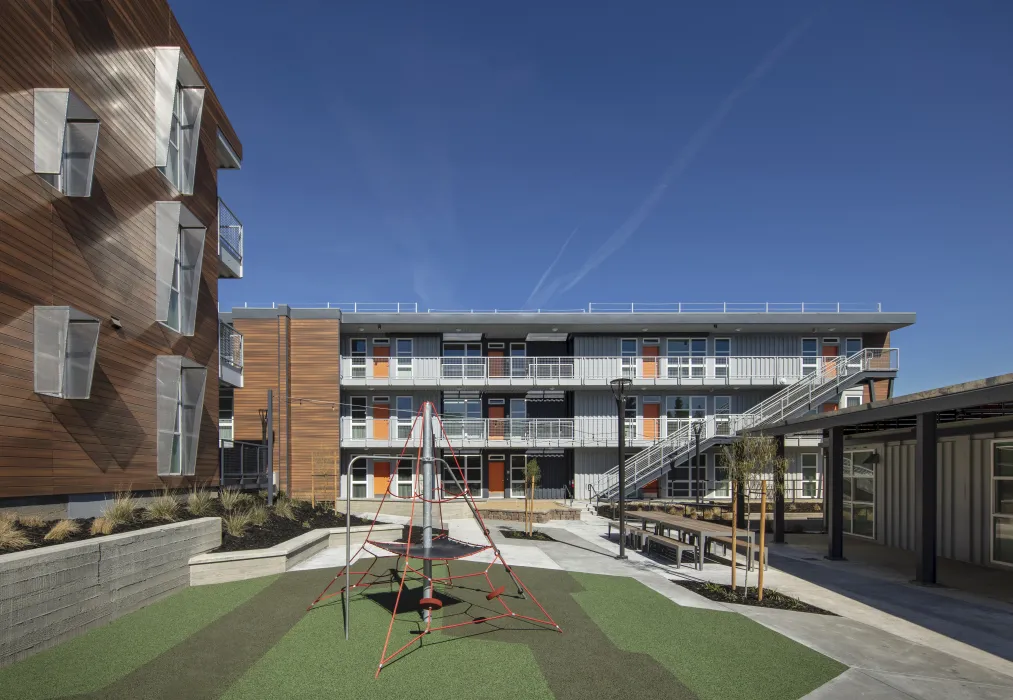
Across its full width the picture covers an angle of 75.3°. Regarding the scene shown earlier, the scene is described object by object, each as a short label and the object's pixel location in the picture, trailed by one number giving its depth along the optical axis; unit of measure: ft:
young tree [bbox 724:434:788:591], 44.65
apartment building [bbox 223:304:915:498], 100.07
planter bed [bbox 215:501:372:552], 42.70
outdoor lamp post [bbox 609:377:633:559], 50.49
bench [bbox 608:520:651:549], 54.95
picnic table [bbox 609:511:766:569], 43.34
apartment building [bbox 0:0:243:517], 33.32
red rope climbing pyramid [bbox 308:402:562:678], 27.91
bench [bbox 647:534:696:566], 45.52
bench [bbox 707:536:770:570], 41.11
